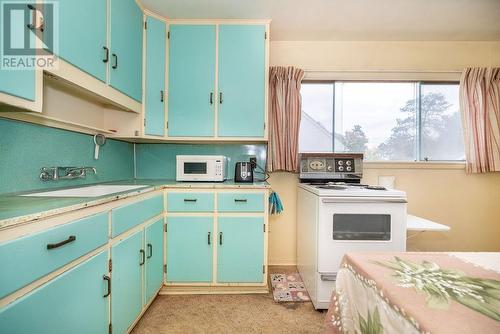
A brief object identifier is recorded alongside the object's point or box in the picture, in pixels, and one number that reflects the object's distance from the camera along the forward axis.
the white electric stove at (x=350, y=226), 1.73
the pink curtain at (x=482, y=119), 2.41
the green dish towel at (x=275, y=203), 2.29
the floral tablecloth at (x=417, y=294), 0.54
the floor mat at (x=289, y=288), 1.91
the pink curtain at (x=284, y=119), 2.42
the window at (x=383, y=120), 2.61
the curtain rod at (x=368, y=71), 2.54
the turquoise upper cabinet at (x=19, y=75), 0.88
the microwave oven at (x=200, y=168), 2.17
